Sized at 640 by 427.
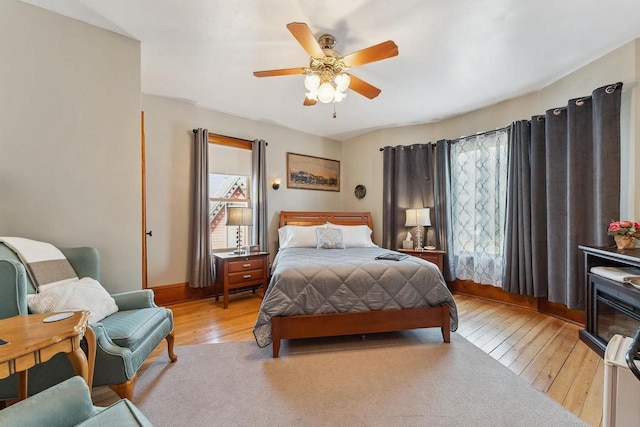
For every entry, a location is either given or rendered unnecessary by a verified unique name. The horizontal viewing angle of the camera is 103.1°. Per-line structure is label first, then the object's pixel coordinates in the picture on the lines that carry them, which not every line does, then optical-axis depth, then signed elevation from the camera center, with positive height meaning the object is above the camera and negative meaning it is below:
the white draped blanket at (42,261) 1.63 -0.31
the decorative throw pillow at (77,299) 1.52 -0.53
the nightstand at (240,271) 3.45 -0.80
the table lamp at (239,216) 3.66 -0.02
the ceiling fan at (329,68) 1.89 +1.20
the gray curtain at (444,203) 4.05 +0.16
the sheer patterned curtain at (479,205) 3.58 +0.11
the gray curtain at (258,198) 4.18 +0.27
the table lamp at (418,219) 4.12 -0.10
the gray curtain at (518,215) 3.19 -0.03
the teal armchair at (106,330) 1.33 -0.77
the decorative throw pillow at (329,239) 3.73 -0.37
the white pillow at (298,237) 3.86 -0.35
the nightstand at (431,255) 3.96 -0.66
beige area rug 1.56 -1.26
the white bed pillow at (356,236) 3.95 -0.36
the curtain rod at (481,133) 3.52 +1.16
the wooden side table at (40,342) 0.96 -0.51
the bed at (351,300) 2.27 -0.80
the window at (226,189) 3.95 +0.42
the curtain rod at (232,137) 3.83 +1.21
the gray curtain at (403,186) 4.34 +0.48
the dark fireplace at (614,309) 1.93 -0.79
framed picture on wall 4.77 +0.82
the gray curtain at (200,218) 3.59 -0.04
